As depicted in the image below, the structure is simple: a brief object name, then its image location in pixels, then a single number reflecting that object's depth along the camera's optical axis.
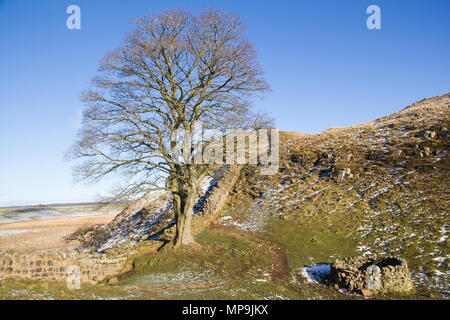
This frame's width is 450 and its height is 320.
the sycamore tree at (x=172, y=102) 16.14
